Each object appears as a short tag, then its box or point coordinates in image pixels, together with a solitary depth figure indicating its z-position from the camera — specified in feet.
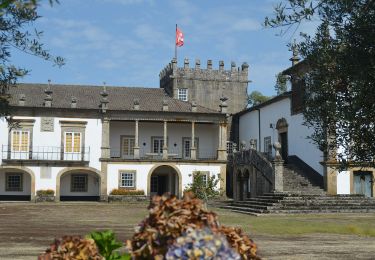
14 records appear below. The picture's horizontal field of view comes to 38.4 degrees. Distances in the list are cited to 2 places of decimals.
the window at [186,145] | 135.85
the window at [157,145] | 134.31
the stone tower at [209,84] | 147.23
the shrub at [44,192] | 120.67
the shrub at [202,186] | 105.83
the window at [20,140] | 122.11
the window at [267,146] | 111.34
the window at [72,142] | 124.26
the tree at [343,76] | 21.74
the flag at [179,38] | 152.76
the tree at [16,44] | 21.83
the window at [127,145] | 132.16
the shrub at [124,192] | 122.31
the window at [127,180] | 124.77
